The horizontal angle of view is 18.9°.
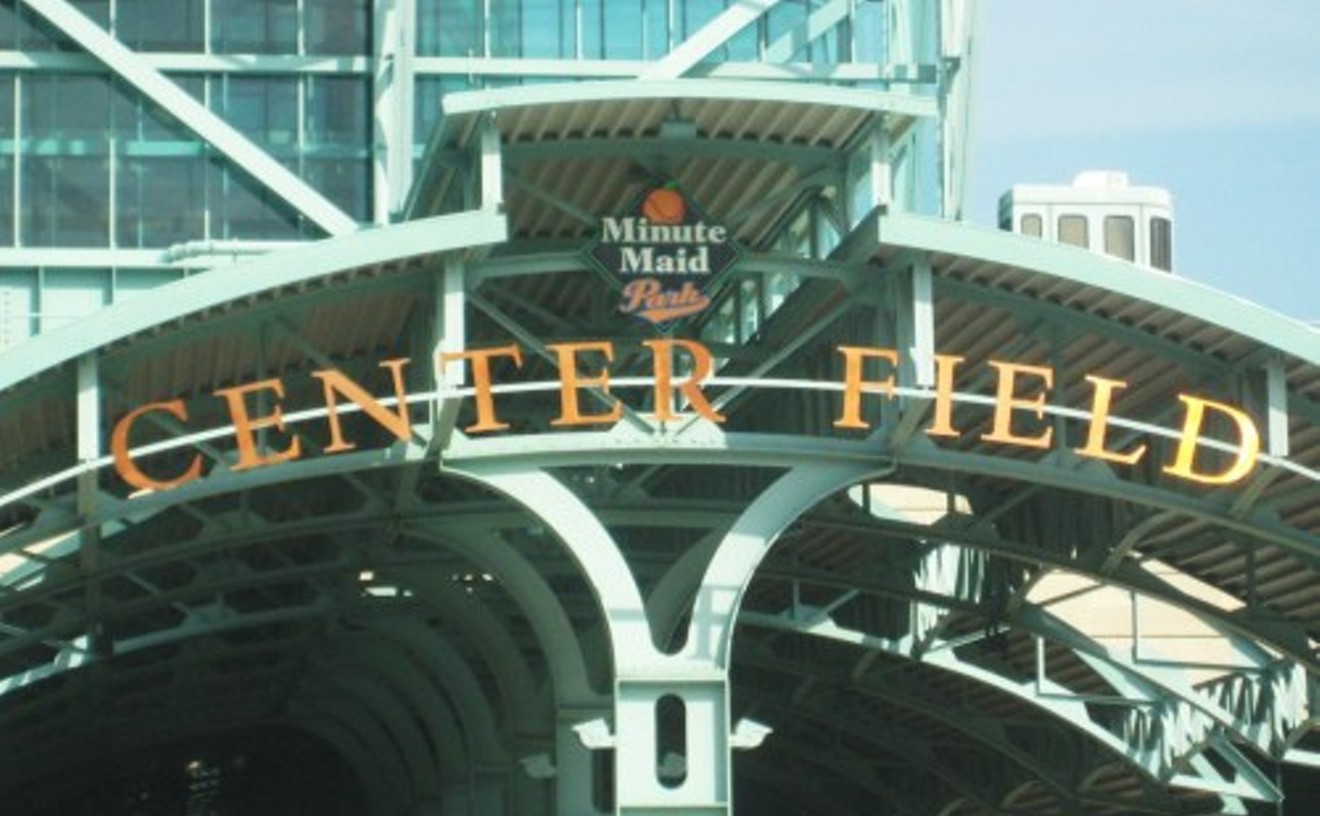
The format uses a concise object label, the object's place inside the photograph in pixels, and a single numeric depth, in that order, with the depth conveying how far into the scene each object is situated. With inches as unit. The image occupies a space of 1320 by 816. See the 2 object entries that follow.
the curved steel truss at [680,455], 1331.2
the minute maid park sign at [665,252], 1364.4
